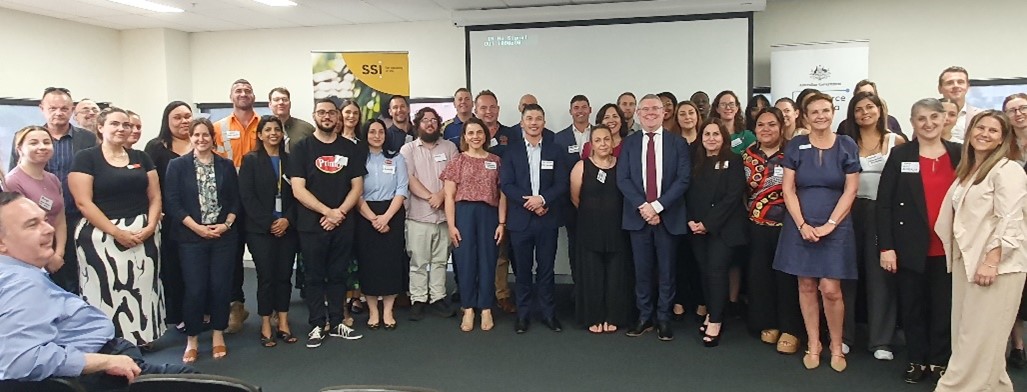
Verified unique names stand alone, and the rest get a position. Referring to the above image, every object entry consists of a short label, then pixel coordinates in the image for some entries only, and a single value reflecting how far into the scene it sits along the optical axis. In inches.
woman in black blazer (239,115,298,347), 153.6
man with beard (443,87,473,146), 200.9
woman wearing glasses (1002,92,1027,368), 139.4
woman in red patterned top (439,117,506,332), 169.3
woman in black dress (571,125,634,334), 161.9
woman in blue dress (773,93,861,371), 131.6
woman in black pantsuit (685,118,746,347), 151.7
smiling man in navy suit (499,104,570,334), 165.8
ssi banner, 207.9
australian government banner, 226.8
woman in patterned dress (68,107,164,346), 135.9
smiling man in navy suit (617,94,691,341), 156.4
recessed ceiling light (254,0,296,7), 237.9
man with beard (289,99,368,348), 158.7
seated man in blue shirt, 69.5
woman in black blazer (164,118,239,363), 147.1
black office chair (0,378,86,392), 66.6
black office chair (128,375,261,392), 63.6
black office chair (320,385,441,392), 60.7
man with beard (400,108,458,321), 177.2
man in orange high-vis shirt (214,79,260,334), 183.9
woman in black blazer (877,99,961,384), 123.4
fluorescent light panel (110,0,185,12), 234.2
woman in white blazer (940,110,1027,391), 107.3
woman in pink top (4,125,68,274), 131.1
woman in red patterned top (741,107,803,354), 146.9
